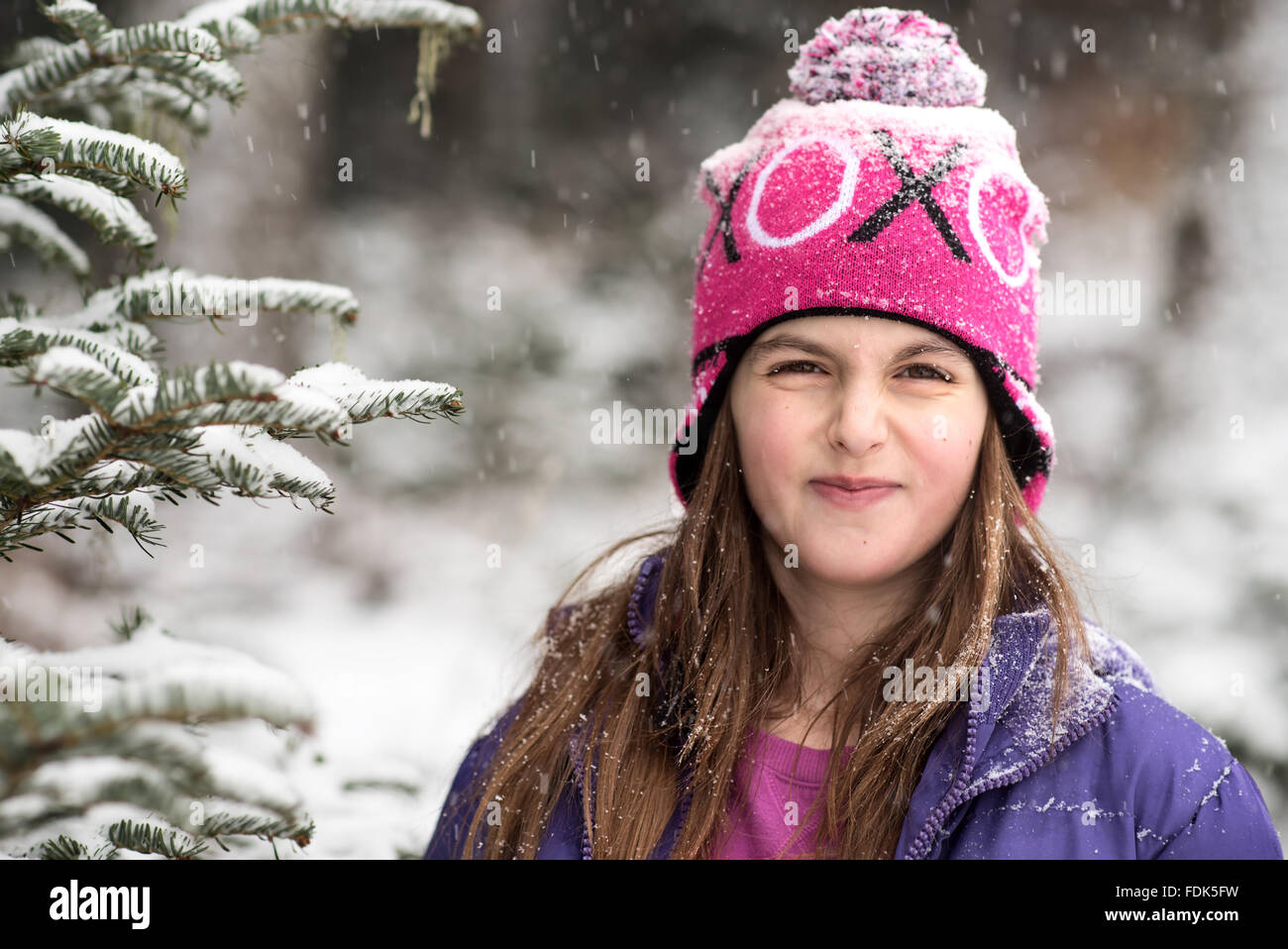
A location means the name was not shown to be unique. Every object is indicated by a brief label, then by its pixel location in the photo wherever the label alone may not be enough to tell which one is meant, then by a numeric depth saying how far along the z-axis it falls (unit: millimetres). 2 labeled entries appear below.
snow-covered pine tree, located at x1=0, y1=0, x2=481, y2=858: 788
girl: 1100
